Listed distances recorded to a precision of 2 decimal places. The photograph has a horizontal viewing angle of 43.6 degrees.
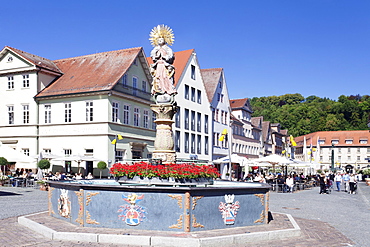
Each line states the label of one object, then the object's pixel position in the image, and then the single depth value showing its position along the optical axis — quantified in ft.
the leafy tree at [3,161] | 99.93
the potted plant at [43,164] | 108.27
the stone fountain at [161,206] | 33.73
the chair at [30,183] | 101.53
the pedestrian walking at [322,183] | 100.34
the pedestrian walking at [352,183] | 107.21
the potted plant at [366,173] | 213.58
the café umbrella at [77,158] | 107.55
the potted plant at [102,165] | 113.91
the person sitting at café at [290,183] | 101.35
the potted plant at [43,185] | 93.45
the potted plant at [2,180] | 103.65
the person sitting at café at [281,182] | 104.38
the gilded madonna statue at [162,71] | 52.85
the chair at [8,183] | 103.37
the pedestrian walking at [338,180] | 118.99
